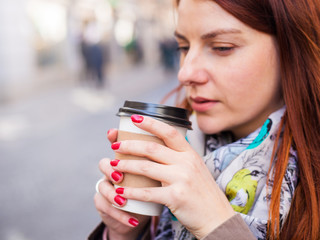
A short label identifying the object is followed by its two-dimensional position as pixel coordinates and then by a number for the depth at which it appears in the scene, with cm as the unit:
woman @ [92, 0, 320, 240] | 108
